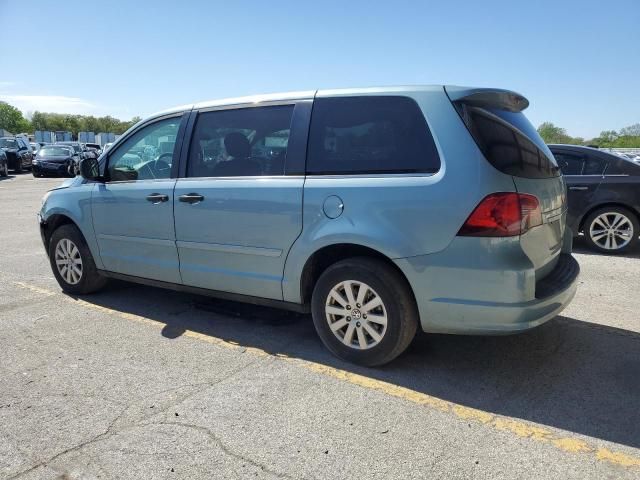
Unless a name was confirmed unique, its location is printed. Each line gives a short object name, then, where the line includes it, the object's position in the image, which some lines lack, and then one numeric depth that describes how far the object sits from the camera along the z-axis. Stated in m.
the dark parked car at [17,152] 26.47
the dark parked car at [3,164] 23.73
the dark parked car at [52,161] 24.81
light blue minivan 3.06
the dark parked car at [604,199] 7.19
